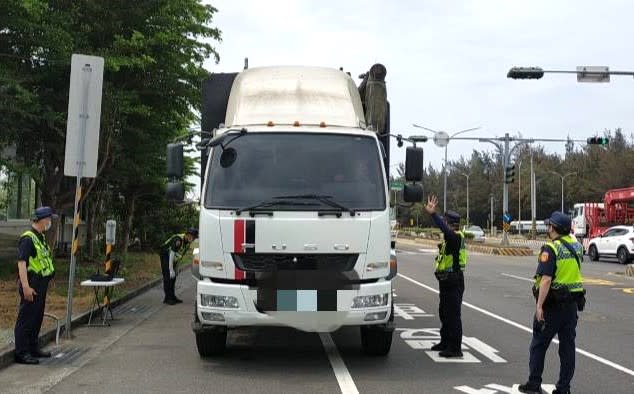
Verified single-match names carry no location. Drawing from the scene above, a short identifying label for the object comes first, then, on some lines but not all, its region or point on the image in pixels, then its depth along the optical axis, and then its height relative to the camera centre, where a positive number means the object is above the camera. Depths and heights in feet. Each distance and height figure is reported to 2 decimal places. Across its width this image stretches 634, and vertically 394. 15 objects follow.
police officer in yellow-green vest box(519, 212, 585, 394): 19.81 -1.84
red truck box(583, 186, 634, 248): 104.73 +5.17
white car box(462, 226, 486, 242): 170.60 +1.68
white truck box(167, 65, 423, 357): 22.58 +0.40
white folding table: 32.48 -4.06
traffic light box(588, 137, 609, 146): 97.81 +15.26
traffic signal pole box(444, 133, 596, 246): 113.85 +16.07
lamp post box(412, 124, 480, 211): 119.24 +18.17
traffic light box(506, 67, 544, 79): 60.75 +15.54
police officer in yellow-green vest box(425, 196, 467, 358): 26.22 -1.64
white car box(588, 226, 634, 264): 91.25 -0.09
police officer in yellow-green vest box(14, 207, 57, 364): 24.64 -2.12
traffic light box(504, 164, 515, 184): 114.01 +11.55
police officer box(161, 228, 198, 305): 43.93 -1.78
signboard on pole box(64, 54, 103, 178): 30.37 +5.21
